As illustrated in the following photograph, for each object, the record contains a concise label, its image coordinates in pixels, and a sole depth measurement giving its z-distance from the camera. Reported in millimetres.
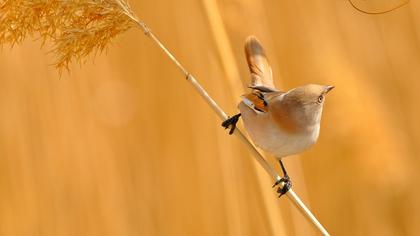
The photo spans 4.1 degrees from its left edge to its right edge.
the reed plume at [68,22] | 4559
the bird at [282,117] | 4630
